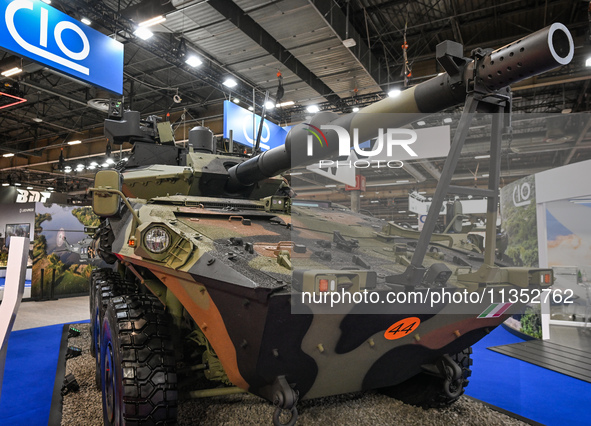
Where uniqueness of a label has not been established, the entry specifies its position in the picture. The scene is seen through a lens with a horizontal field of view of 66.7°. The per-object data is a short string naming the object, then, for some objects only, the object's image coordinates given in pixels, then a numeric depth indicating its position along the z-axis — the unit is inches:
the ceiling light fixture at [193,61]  363.6
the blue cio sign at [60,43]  226.4
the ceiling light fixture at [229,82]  410.6
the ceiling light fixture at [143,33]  325.7
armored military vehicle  95.8
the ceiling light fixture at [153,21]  312.0
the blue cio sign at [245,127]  408.8
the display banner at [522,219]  194.2
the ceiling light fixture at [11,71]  393.1
